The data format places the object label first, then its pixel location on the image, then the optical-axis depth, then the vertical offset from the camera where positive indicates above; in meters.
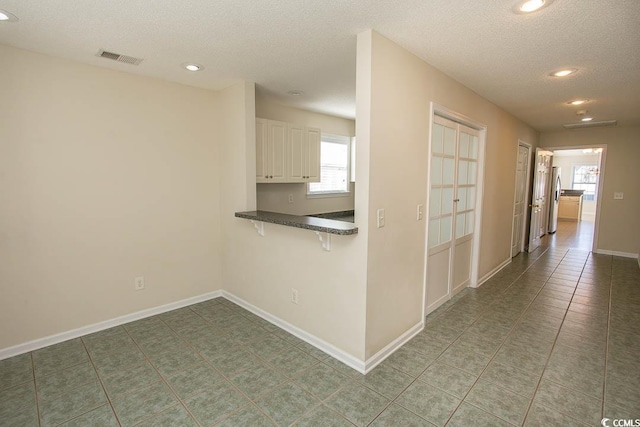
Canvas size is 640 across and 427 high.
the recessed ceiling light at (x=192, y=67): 2.76 +0.99
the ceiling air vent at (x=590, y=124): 5.25 +1.00
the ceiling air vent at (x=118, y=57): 2.50 +0.98
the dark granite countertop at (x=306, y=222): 2.21 -0.33
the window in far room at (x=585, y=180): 11.19 +0.09
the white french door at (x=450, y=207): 3.13 -0.29
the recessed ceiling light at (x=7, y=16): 1.90 +0.98
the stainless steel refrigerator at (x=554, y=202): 7.54 -0.49
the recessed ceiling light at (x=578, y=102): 3.77 +0.97
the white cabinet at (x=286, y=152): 3.67 +0.34
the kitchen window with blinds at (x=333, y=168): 4.98 +0.21
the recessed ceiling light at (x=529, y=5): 1.72 +0.97
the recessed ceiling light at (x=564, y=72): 2.74 +0.97
